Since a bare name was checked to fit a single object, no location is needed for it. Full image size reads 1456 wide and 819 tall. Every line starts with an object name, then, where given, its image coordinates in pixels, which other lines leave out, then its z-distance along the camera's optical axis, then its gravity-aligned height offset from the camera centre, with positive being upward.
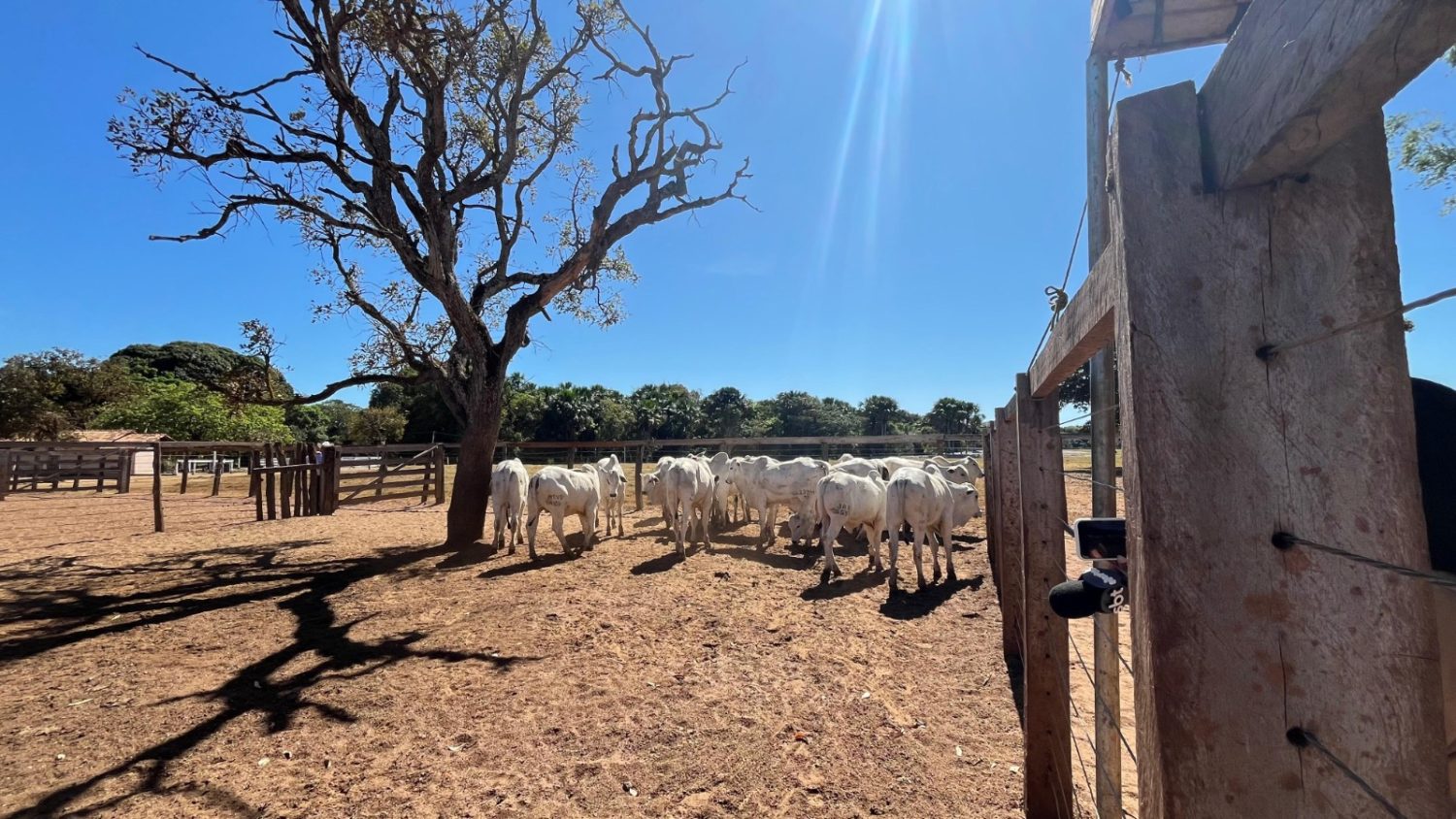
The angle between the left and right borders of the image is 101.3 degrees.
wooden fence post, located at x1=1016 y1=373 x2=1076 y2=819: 2.93 -0.98
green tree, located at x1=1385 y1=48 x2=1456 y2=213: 7.10 +3.37
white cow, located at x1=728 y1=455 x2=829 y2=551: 11.78 -0.87
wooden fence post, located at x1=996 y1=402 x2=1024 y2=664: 4.68 -0.78
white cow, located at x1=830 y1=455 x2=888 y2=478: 10.28 -0.44
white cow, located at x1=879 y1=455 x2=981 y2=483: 12.23 -0.60
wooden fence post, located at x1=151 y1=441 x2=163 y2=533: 11.76 -0.65
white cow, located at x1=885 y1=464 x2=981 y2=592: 8.20 -0.89
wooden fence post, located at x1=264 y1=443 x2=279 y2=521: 13.75 -0.69
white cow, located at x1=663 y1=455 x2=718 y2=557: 10.79 -0.86
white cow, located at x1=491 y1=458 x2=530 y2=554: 10.30 -0.83
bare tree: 8.70 +4.66
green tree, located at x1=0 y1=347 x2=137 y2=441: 30.19 +3.50
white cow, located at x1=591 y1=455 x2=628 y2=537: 12.67 -0.85
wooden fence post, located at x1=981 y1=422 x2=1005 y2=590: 8.76 -0.94
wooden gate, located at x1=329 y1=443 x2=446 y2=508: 17.86 -1.01
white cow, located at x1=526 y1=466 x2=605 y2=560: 9.94 -0.84
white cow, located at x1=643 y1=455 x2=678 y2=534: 12.55 -0.92
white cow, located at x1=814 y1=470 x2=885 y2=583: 8.94 -0.96
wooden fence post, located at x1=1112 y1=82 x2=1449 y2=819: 0.90 -0.10
